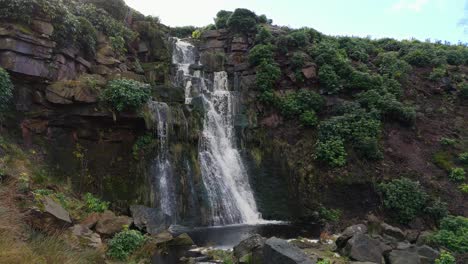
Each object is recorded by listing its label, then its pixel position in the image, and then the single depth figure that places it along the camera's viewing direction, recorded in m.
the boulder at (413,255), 9.25
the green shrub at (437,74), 23.09
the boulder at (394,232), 13.43
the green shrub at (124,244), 8.52
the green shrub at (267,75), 20.72
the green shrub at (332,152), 17.19
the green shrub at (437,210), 15.00
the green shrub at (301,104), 19.77
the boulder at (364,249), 9.34
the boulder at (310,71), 21.08
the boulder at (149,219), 10.92
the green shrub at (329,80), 20.45
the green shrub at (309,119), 19.22
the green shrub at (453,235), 11.72
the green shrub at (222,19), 26.02
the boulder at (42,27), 12.71
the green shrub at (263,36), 23.32
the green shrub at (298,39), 22.78
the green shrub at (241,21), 24.89
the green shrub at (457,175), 16.72
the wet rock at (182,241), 10.72
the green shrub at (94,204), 11.04
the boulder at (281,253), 7.45
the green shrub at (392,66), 22.94
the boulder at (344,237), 10.32
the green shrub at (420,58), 24.61
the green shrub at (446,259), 9.36
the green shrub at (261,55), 21.83
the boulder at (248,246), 9.29
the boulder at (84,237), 8.14
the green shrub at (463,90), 22.08
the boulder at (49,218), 7.66
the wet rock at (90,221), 9.62
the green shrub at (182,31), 27.68
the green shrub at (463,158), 17.62
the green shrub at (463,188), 16.11
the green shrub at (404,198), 15.37
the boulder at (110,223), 9.66
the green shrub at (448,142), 18.75
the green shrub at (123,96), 13.30
